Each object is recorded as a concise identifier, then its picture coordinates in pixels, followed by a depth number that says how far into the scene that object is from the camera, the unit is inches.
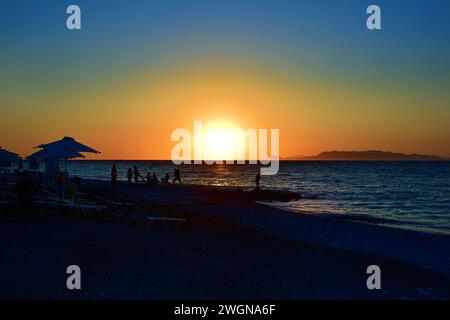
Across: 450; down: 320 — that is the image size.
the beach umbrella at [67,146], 826.8
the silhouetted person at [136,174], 1685.5
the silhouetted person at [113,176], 1440.7
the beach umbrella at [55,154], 810.8
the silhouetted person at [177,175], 1861.0
